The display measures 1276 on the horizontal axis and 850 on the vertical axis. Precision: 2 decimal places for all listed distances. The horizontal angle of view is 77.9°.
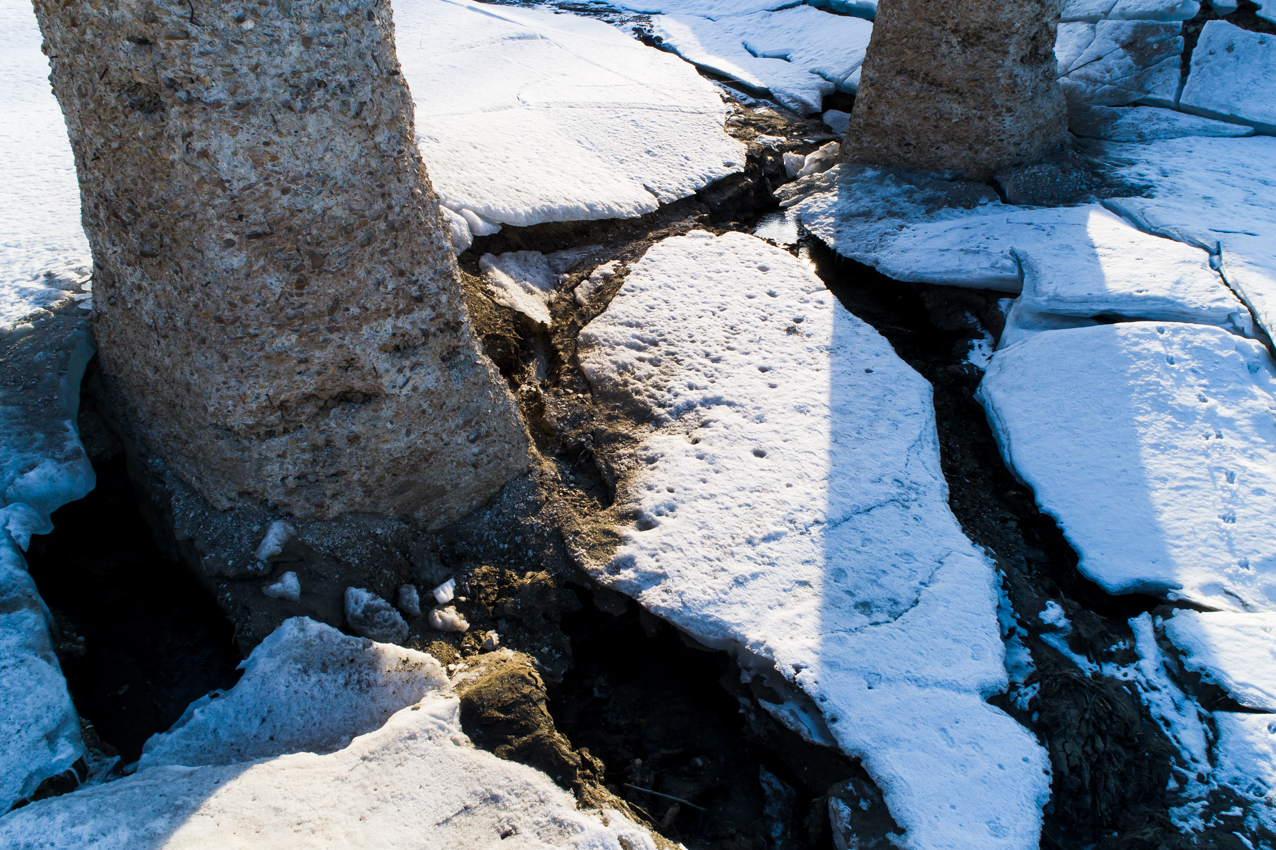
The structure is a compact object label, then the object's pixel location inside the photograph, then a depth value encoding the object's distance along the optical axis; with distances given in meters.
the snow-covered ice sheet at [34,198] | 2.12
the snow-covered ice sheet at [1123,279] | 2.52
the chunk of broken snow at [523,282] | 2.63
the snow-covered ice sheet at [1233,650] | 1.69
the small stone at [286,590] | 1.76
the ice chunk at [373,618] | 1.80
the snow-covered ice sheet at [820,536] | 1.59
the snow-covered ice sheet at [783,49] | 4.58
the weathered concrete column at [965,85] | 3.29
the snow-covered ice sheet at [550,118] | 2.94
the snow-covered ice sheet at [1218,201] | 2.64
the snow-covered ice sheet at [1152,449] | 1.94
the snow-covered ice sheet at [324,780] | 1.29
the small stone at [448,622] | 1.84
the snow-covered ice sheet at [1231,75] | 3.76
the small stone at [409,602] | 1.87
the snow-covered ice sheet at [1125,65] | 3.94
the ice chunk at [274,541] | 1.78
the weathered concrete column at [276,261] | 1.36
